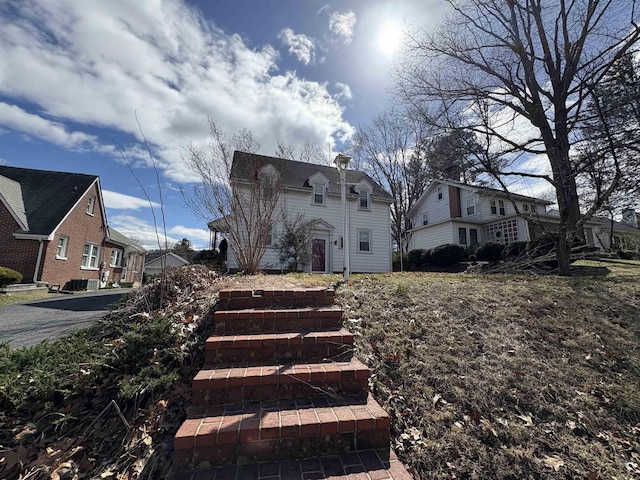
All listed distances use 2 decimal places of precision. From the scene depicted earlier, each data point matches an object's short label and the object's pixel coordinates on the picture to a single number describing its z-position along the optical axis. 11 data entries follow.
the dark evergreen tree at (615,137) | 6.46
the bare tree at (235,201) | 7.42
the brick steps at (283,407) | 1.85
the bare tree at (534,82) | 7.82
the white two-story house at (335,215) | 15.05
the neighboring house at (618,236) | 19.22
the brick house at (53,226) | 13.12
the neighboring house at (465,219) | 20.27
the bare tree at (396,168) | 25.62
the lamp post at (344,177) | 6.07
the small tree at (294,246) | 12.77
